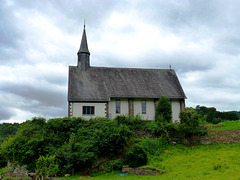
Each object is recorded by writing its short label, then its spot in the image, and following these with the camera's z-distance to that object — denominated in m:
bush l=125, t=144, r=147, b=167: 19.00
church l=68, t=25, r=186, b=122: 28.17
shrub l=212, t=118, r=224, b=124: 53.61
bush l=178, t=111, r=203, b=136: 23.98
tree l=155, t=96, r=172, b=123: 27.75
